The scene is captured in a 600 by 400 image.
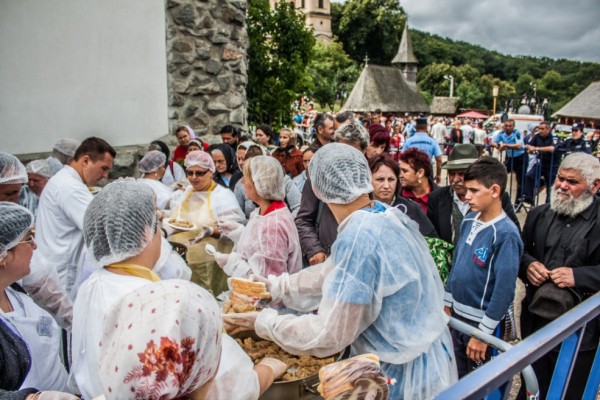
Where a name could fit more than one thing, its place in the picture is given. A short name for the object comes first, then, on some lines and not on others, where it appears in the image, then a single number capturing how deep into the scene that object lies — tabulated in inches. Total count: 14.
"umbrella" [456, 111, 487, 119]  1885.8
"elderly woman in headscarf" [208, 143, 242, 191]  233.3
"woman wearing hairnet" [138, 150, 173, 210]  209.2
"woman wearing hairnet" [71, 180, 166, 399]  78.7
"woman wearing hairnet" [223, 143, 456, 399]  78.2
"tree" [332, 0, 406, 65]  2999.5
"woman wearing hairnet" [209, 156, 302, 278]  127.5
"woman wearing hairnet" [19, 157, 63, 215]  176.6
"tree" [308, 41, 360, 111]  2097.7
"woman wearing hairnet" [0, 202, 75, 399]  78.9
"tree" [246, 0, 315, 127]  391.5
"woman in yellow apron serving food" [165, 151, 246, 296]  172.4
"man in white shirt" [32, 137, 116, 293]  143.6
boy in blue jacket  113.3
